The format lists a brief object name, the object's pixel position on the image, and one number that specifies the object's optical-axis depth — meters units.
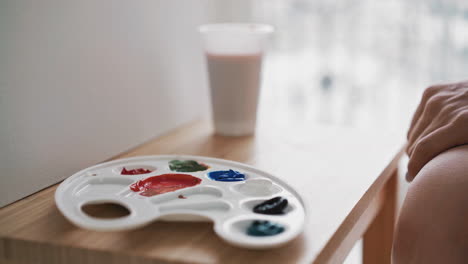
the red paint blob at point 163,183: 0.81
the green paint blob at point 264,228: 0.68
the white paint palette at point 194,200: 0.69
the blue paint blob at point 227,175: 0.87
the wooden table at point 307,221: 0.69
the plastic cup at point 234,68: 1.16
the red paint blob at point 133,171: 0.89
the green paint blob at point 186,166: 0.91
